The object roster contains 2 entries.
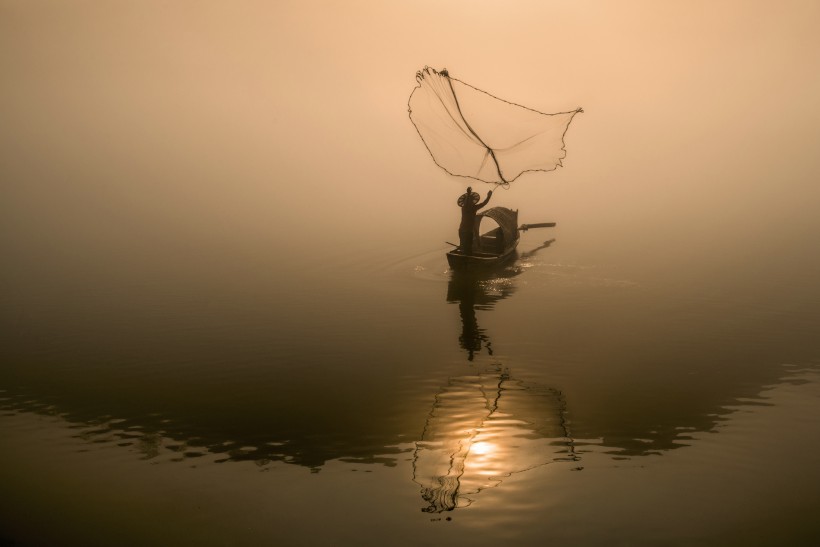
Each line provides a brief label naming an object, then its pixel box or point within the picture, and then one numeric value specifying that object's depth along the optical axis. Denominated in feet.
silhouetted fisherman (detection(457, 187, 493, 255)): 93.25
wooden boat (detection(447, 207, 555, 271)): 95.14
